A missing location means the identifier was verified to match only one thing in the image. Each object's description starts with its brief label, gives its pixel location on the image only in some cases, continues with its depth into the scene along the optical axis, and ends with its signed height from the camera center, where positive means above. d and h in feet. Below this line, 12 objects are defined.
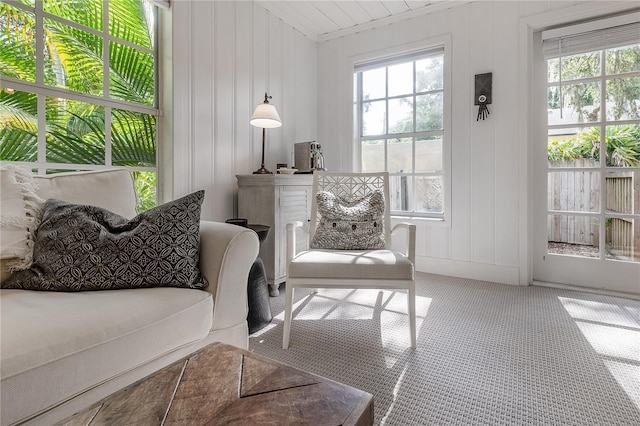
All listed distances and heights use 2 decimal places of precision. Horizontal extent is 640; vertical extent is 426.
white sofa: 2.50 -1.10
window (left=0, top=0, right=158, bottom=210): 5.42 +2.37
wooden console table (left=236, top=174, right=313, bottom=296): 8.13 +0.07
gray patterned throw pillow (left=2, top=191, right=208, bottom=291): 3.68 -0.48
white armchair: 5.33 -1.00
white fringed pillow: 3.76 -0.05
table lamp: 8.27 +2.41
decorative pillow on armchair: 6.62 -0.31
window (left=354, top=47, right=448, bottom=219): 10.34 +2.85
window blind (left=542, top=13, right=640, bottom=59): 7.93 +4.45
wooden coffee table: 1.81 -1.15
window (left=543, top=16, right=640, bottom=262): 8.06 +1.81
